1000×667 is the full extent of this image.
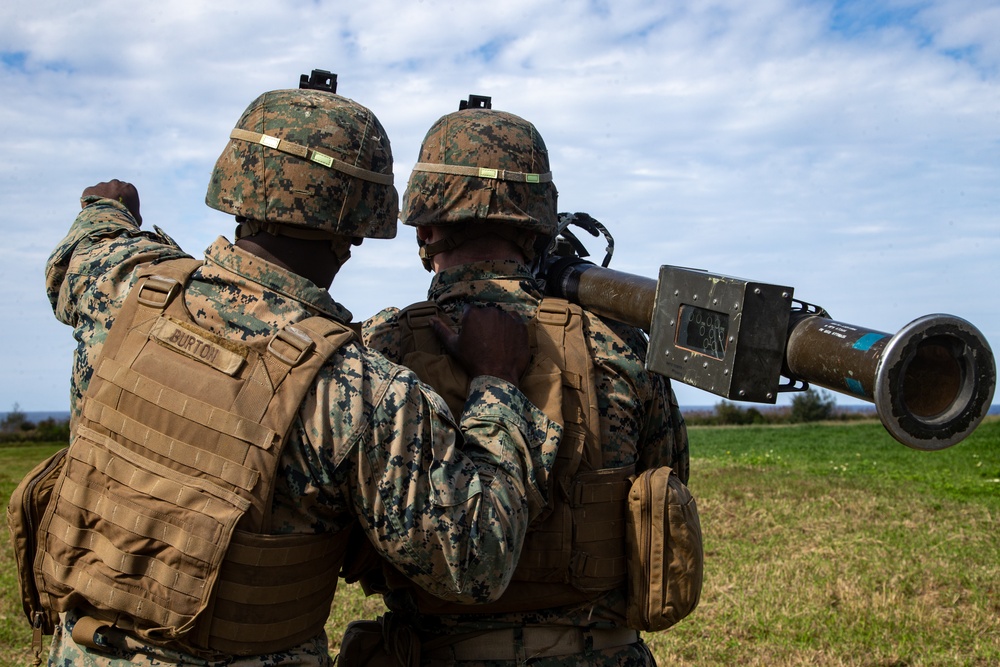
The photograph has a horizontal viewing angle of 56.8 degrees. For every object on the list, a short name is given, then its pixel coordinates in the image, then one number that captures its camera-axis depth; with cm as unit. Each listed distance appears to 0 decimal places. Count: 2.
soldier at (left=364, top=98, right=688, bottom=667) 323
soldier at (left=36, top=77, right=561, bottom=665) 255
